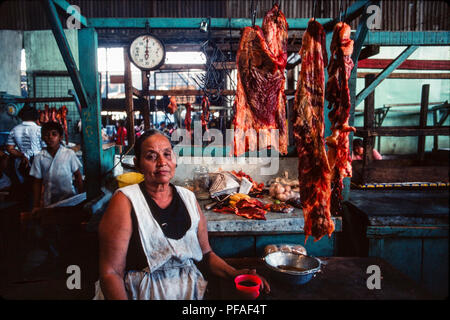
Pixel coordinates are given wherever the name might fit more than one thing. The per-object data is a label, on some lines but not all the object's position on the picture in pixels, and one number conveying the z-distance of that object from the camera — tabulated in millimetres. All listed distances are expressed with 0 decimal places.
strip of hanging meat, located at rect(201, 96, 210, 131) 5249
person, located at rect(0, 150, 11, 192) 4952
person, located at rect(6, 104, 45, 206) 5496
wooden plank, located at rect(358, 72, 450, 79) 5328
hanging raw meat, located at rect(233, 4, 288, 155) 2568
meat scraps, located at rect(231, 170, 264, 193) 3918
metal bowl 1982
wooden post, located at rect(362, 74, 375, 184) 3554
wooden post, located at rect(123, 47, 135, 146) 4891
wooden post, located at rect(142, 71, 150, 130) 5305
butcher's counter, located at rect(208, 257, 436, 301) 1905
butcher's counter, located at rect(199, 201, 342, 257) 2893
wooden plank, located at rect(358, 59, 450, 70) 5582
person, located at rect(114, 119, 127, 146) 8430
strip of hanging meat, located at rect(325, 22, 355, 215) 1900
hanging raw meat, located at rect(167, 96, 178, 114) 6116
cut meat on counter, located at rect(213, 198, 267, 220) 2982
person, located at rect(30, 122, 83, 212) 4258
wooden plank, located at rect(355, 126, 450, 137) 3225
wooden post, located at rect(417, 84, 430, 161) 4297
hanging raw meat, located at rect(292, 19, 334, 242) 1885
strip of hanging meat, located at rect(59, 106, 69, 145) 7562
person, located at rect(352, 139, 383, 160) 5156
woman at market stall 1842
